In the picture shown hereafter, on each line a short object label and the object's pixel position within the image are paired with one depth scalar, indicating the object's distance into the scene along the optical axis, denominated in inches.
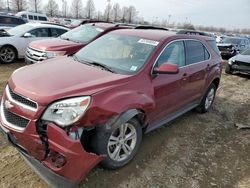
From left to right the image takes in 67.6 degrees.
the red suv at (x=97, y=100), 75.1
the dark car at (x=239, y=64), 316.3
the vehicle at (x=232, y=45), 468.8
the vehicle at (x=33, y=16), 723.4
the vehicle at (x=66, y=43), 208.5
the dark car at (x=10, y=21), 416.4
